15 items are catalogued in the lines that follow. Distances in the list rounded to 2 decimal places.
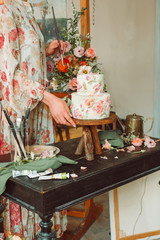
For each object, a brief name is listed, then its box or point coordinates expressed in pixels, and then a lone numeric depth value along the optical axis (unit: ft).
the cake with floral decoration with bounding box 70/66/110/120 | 5.08
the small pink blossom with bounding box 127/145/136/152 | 5.91
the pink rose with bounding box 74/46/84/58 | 7.04
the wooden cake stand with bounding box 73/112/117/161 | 5.04
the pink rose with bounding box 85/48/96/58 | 6.95
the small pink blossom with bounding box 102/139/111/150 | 5.98
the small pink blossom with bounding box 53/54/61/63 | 6.96
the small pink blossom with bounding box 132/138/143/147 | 6.19
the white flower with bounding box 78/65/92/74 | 5.62
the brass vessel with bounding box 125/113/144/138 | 6.50
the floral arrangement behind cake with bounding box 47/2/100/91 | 6.75
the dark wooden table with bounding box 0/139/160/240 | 4.02
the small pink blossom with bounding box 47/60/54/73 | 7.32
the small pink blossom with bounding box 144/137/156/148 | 6.18
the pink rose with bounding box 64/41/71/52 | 7.13
